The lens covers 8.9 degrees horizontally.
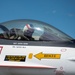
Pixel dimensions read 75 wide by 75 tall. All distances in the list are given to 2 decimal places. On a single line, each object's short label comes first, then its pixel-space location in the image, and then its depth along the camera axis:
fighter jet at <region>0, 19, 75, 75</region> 11.34
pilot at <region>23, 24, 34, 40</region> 12.62
